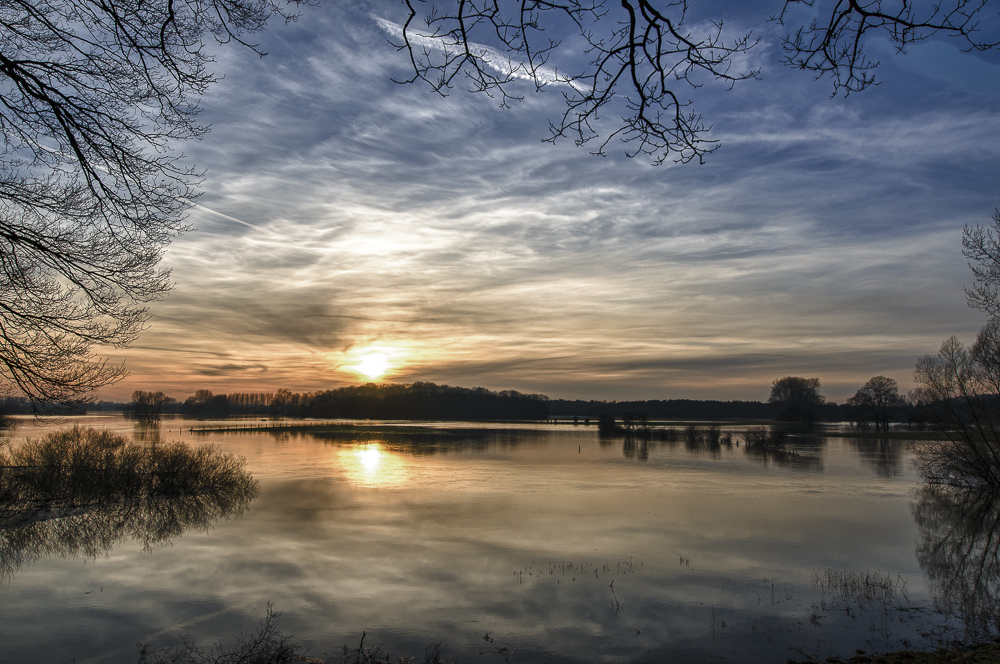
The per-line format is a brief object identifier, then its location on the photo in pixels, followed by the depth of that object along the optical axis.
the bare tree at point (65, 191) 5.31
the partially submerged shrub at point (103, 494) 17.47
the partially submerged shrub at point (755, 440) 56.54
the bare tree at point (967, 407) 25.52
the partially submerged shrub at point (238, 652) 8.59
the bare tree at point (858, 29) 4.37
